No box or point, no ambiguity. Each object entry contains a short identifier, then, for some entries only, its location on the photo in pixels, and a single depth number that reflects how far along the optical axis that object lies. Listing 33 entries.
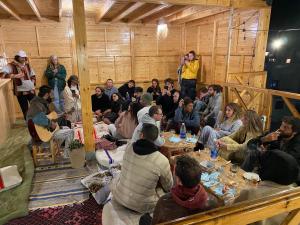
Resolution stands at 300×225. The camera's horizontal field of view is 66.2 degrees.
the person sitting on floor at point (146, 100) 4.47
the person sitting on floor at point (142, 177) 2.20
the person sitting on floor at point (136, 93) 6.43
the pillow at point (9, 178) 3.30
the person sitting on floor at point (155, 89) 6.80
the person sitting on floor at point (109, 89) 6.41
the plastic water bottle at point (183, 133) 3.73
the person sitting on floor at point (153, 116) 3.56
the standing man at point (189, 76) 7.48
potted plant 3.91
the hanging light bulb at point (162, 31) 8.35
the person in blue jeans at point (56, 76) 6.56
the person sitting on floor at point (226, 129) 3.82
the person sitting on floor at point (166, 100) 5.79
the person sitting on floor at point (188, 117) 4.51
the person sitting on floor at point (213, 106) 5.35
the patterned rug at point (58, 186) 3.13
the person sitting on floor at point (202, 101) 5.78
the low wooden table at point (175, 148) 3.42
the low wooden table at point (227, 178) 2.28
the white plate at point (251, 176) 2.43
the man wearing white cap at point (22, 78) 5.49
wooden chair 3.84
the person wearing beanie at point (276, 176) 1.71
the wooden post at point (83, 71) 3.56
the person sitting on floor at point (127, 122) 4.23
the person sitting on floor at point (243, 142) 3.34
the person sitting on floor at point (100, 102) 6.05
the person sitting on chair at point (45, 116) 3.78
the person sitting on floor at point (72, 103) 5.74
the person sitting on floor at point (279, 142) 2.74
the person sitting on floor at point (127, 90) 6.89
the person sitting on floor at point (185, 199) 1.54
